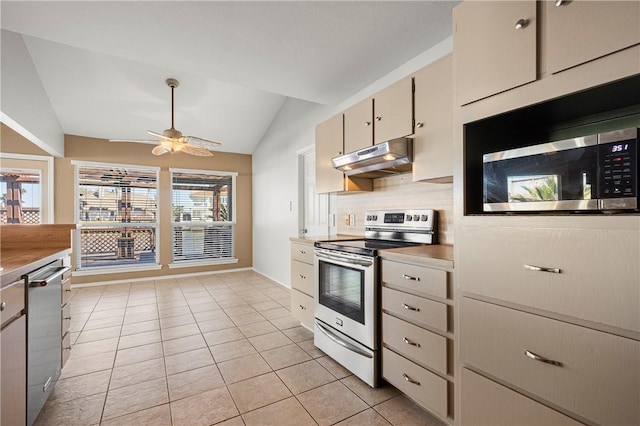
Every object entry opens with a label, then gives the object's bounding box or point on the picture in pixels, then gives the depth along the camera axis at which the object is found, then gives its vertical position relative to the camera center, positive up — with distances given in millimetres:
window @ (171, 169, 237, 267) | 5715 -82
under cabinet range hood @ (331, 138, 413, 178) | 2123 +419
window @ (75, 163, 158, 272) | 5004 -40
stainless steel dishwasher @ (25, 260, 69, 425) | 1519 -700
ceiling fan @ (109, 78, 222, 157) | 3553 +889
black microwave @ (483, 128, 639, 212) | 1026 +152
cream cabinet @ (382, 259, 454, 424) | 1550 -702
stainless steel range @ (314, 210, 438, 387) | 1975 -561
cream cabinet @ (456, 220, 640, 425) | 956 -408
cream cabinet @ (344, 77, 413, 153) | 2166 +785
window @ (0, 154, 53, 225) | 4422 +369
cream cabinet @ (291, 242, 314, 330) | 2799 -702
